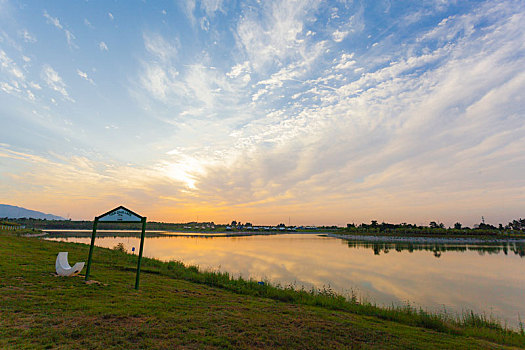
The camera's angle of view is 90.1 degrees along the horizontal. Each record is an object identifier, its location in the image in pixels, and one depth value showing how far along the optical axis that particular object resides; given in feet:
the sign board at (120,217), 36.21
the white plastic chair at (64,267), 36.63
